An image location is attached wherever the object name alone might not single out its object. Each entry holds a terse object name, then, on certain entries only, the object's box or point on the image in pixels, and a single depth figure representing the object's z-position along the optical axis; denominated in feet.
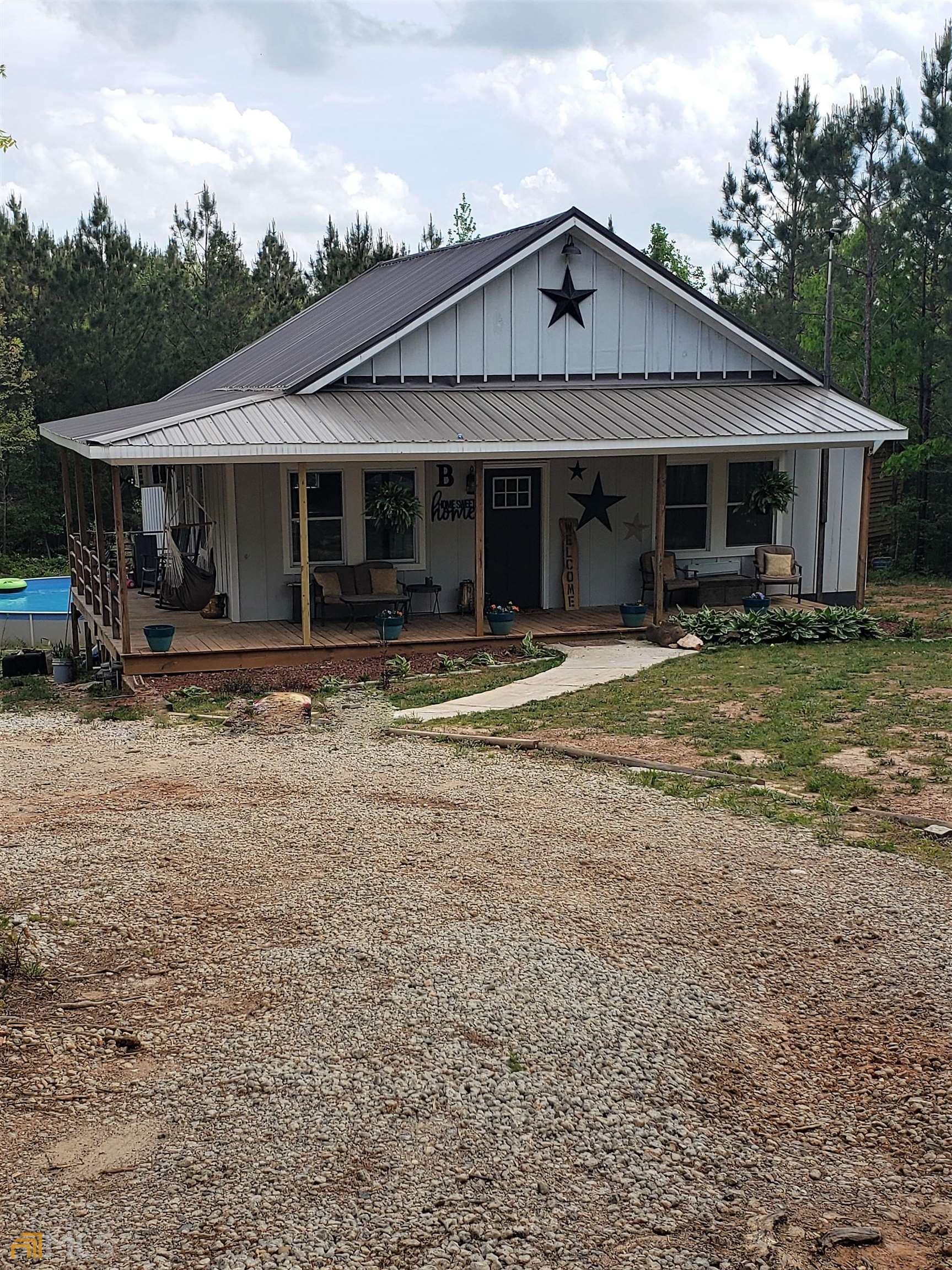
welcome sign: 57.57
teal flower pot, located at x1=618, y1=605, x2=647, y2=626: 53.01
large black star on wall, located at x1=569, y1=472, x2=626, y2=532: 57.98
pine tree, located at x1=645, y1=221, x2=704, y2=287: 156.76
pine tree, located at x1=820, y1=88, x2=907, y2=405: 82.28
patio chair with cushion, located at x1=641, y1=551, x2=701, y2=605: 57.26
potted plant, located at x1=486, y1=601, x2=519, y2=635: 51.13
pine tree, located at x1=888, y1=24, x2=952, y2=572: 76.02
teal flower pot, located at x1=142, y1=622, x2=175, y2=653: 46.55
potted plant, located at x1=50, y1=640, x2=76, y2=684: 55.47
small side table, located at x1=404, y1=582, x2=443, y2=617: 55.01
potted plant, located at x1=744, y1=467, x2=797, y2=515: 57.57
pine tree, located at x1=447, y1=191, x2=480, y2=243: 155.74
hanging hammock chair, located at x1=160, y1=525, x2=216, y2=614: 55.72
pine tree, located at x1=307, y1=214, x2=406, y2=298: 106.63
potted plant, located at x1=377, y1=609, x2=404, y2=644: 49.11
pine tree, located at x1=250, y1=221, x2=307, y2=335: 104.01
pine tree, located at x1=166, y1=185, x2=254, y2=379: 101.30
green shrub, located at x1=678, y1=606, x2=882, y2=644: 51.42
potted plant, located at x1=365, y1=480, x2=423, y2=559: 52.03
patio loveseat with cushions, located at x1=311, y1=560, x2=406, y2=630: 52.47
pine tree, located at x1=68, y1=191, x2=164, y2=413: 97.35
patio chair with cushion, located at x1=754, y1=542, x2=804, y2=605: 58.95
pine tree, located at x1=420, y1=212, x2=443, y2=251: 122.11
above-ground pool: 72.18
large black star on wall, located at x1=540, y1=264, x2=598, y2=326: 56.39
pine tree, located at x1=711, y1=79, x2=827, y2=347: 101.76
